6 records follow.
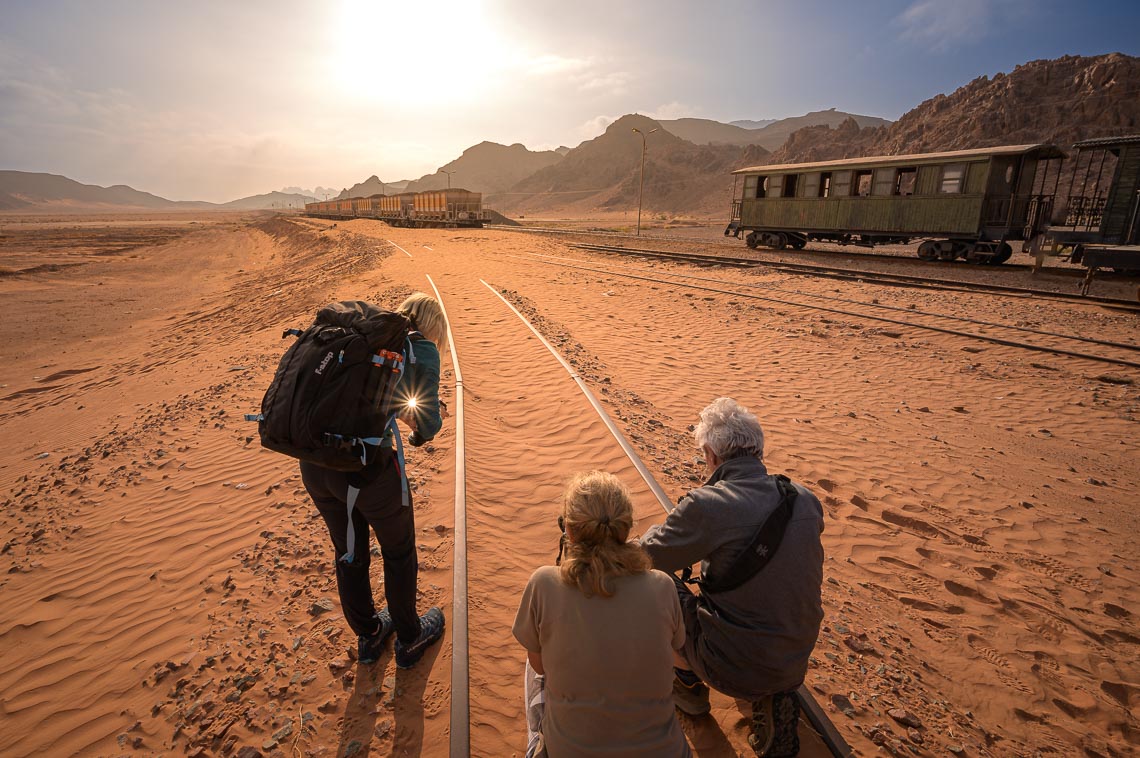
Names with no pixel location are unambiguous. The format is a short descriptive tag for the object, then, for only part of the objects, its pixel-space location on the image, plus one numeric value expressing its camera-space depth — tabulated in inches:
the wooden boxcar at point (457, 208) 1724.9
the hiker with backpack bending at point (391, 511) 100.8
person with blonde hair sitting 70.1
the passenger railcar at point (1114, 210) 636.7
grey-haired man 89.5
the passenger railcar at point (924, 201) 660.1
